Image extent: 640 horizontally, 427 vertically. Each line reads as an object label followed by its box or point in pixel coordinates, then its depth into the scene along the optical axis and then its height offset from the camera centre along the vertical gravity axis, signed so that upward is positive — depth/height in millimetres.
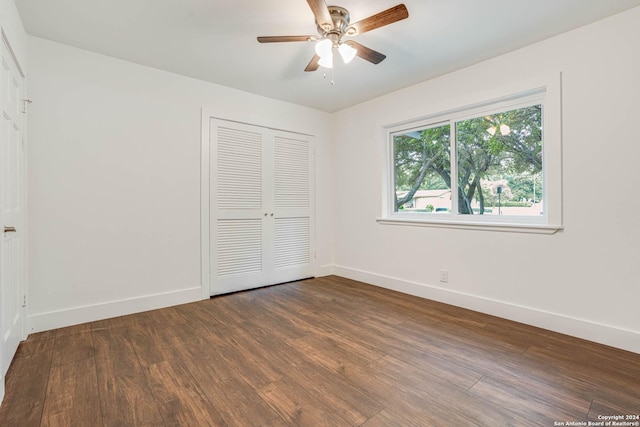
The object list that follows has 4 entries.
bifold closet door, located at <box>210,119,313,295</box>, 3441 +84
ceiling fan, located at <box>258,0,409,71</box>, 1806 +1189
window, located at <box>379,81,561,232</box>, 2584 +460
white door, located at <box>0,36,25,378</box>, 1762 +31
